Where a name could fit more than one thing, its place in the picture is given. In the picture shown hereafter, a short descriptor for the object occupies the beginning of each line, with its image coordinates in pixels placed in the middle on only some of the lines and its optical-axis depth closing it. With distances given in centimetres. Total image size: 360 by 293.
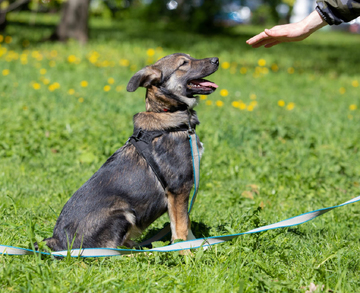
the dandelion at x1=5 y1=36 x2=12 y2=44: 1344
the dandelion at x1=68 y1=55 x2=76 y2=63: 998
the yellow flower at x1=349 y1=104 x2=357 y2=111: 737
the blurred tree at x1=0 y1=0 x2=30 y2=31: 1261
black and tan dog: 285
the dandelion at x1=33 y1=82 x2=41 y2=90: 711
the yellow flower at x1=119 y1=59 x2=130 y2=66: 1017
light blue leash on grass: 265
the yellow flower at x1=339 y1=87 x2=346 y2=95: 943
